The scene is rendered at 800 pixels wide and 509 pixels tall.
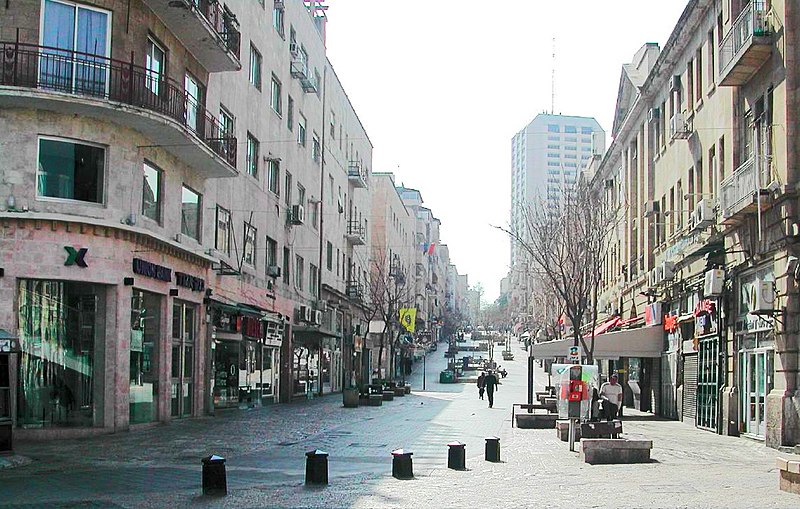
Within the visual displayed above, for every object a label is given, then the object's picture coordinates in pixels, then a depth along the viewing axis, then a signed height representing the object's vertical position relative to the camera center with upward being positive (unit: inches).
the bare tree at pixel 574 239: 1380.4 +129.1
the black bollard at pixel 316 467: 566.9 -82.3
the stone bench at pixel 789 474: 516.4 -77.1
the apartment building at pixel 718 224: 854.5 +108.4
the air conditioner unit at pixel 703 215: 1045.8 +117.9
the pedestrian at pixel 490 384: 1631.4 -98.6
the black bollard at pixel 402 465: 605.6 -86.1
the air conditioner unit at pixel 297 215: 1673.2 +182.1
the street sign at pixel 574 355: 1337.4 -39.9
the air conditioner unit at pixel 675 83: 1306.6 +320.6
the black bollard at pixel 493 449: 720.0 -90.4
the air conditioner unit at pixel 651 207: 1417.3 +169.4
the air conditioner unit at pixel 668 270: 1274.6 +71.7
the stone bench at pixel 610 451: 705.0 -88.7
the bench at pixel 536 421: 1123.3 -108.2
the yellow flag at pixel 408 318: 2428.6 +14.2
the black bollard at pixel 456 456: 661.9 -87.9
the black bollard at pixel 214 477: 523.2 -81.4
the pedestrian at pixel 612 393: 1048.8 -71.0
